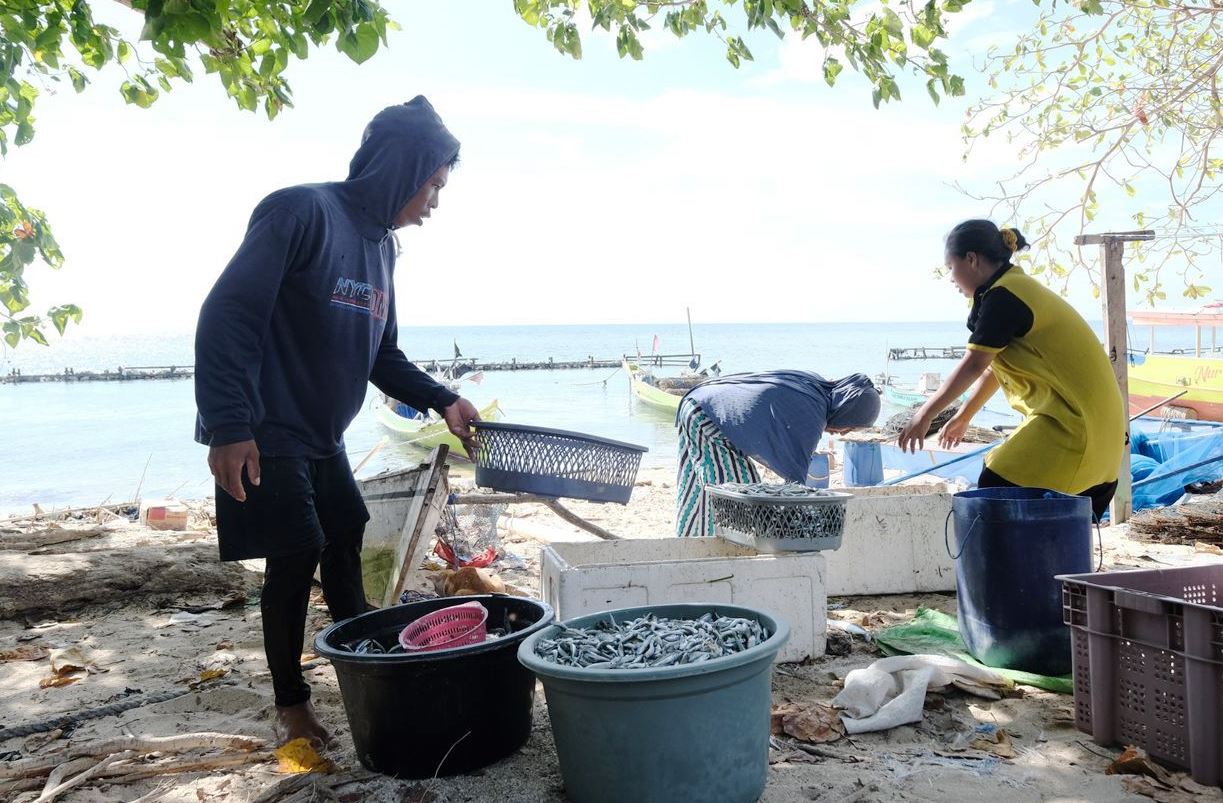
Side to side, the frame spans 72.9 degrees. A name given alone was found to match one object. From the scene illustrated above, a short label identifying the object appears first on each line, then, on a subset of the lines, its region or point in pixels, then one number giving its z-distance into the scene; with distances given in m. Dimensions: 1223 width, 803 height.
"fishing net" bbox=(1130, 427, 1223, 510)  7.71
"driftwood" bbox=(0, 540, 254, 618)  4.47
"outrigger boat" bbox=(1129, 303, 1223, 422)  19.95
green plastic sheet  3.34
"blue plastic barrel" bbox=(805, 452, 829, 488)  9.76
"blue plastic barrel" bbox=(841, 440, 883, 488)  9.88
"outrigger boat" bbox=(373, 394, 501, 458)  18.82
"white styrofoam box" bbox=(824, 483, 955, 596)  4.84
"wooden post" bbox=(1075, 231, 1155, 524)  6.49
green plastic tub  2.06
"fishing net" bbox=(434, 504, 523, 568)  5.49
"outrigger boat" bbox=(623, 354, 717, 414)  32.19
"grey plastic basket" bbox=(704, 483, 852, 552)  3.59
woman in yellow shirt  3.75
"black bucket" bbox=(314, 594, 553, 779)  2.39
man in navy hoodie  2.45
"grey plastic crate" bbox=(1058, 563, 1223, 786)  2.33
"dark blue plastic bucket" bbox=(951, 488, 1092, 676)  3.34
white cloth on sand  2.85
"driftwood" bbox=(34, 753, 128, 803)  2.31
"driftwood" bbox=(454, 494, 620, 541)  4.46
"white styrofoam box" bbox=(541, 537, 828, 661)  3.44
